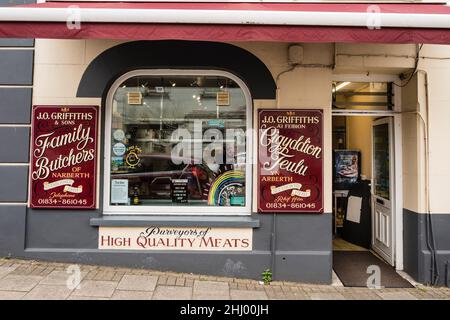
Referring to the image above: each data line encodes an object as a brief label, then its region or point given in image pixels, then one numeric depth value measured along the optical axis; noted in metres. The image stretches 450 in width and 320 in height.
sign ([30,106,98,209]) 5.30
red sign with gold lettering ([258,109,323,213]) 5.29
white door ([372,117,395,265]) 6.05
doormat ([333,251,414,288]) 5.36
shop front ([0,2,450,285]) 5.26
